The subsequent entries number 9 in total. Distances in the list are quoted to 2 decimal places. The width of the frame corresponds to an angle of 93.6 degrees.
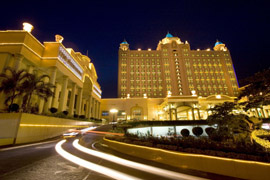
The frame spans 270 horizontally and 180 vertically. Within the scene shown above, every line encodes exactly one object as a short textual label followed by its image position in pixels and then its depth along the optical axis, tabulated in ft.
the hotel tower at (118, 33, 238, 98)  228.84
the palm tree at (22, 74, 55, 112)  53.06
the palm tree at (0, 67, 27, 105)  49.21
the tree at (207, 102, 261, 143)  25.94
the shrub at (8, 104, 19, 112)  48.26
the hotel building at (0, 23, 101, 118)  62.90
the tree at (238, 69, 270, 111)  19.93
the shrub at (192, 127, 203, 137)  87.62
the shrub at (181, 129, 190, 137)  88.81
